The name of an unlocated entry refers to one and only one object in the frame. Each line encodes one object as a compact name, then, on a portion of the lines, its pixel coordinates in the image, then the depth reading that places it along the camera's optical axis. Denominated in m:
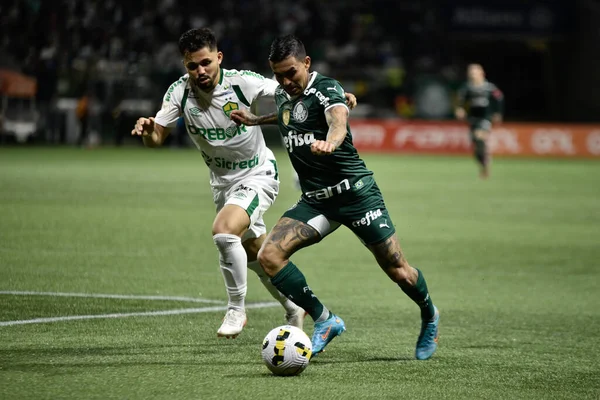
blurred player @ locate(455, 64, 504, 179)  53.34
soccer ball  12.56
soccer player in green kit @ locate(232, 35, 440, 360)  13.62
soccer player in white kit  15.29
